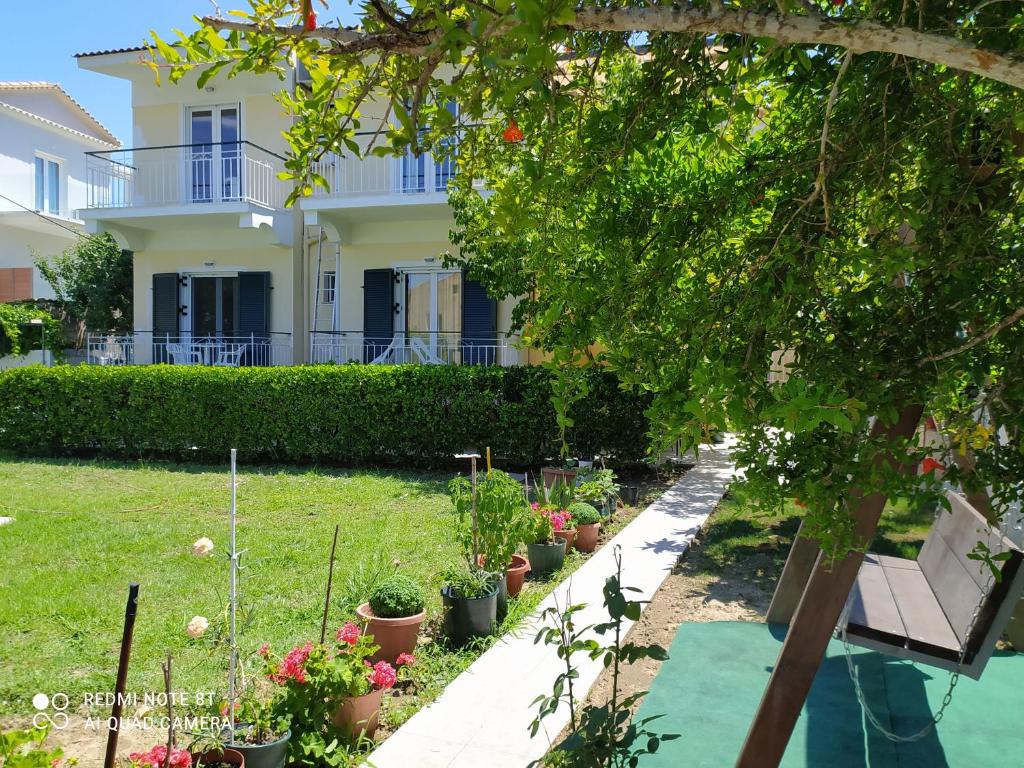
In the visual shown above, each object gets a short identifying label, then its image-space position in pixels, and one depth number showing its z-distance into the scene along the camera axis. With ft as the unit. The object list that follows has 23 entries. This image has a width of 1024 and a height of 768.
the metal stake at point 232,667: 9.98
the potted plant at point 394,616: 14.55
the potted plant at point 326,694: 10.96
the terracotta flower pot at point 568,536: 22.55
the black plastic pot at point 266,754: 9.89
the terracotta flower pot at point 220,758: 9.76
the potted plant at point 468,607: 15.81
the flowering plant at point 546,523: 21.39
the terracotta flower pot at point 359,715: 11.52
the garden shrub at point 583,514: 23.99
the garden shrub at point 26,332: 60.90
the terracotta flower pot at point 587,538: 23.90
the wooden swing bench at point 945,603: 10.50
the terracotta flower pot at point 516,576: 18.85
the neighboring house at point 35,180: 77.82
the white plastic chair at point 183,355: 51.72
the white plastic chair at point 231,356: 50.70
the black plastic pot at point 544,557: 21.18
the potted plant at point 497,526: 17.80
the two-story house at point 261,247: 47.88
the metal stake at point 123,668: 7.17
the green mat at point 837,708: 11.96
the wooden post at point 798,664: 8.57
